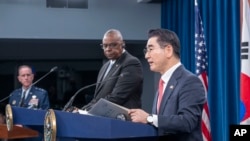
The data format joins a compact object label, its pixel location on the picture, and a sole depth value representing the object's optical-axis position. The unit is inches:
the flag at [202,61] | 152.3
